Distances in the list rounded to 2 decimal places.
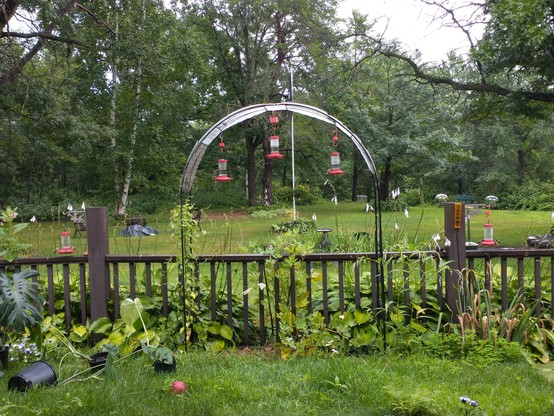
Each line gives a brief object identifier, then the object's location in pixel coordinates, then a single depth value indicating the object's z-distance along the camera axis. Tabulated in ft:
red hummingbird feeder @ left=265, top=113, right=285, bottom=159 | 25.84
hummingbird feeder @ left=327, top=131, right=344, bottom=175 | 27.48
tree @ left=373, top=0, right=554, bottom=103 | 27.71
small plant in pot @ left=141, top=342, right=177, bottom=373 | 10.61
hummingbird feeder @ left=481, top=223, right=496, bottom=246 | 24.36
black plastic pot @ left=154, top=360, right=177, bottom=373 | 10.75
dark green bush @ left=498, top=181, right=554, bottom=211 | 80.84
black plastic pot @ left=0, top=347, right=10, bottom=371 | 11.28
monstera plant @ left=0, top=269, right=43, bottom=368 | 10.39
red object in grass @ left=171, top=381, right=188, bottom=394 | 9.43
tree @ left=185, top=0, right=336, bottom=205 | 73.87
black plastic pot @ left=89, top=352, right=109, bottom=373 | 10.73
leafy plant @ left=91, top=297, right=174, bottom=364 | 12.39
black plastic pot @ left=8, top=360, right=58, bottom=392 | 9.75
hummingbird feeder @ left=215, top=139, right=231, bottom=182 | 26.77
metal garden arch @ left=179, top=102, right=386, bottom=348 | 12.94
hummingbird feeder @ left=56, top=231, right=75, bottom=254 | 21.75
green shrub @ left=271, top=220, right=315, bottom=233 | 44.90
